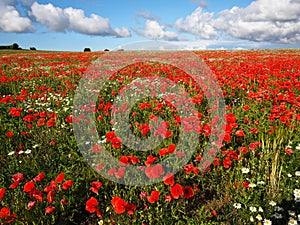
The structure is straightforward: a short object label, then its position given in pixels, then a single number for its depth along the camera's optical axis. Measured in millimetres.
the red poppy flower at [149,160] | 2836
